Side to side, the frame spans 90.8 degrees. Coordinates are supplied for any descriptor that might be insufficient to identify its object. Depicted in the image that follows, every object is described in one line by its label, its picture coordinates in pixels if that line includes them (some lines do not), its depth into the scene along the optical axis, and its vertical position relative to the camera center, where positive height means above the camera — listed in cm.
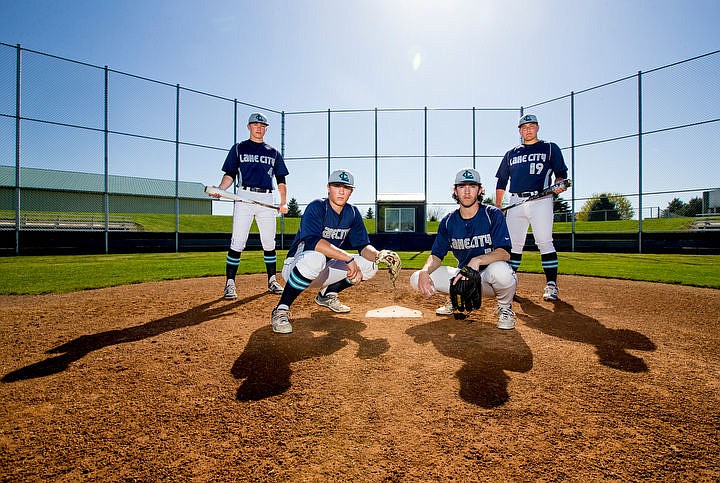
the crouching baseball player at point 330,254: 374 -15
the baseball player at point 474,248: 377 -9
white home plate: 430 -90
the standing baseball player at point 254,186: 574 +91
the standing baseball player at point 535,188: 537 +83
